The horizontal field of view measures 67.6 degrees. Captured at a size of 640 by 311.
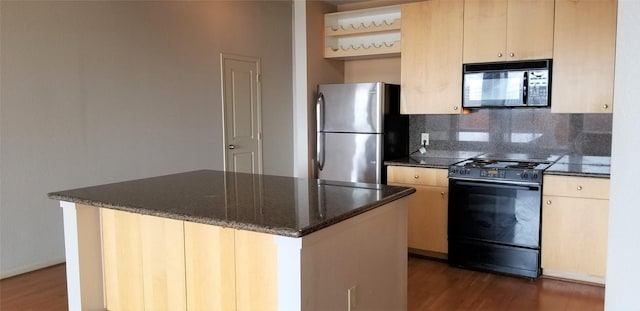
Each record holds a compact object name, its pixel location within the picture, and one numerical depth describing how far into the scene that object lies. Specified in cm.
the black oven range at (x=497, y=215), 351
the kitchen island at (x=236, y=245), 187
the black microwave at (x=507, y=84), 365
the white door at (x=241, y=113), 532
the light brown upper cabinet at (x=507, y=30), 362
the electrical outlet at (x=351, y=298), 213
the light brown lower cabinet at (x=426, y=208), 390
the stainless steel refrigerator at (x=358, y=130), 430
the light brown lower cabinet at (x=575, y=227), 329
